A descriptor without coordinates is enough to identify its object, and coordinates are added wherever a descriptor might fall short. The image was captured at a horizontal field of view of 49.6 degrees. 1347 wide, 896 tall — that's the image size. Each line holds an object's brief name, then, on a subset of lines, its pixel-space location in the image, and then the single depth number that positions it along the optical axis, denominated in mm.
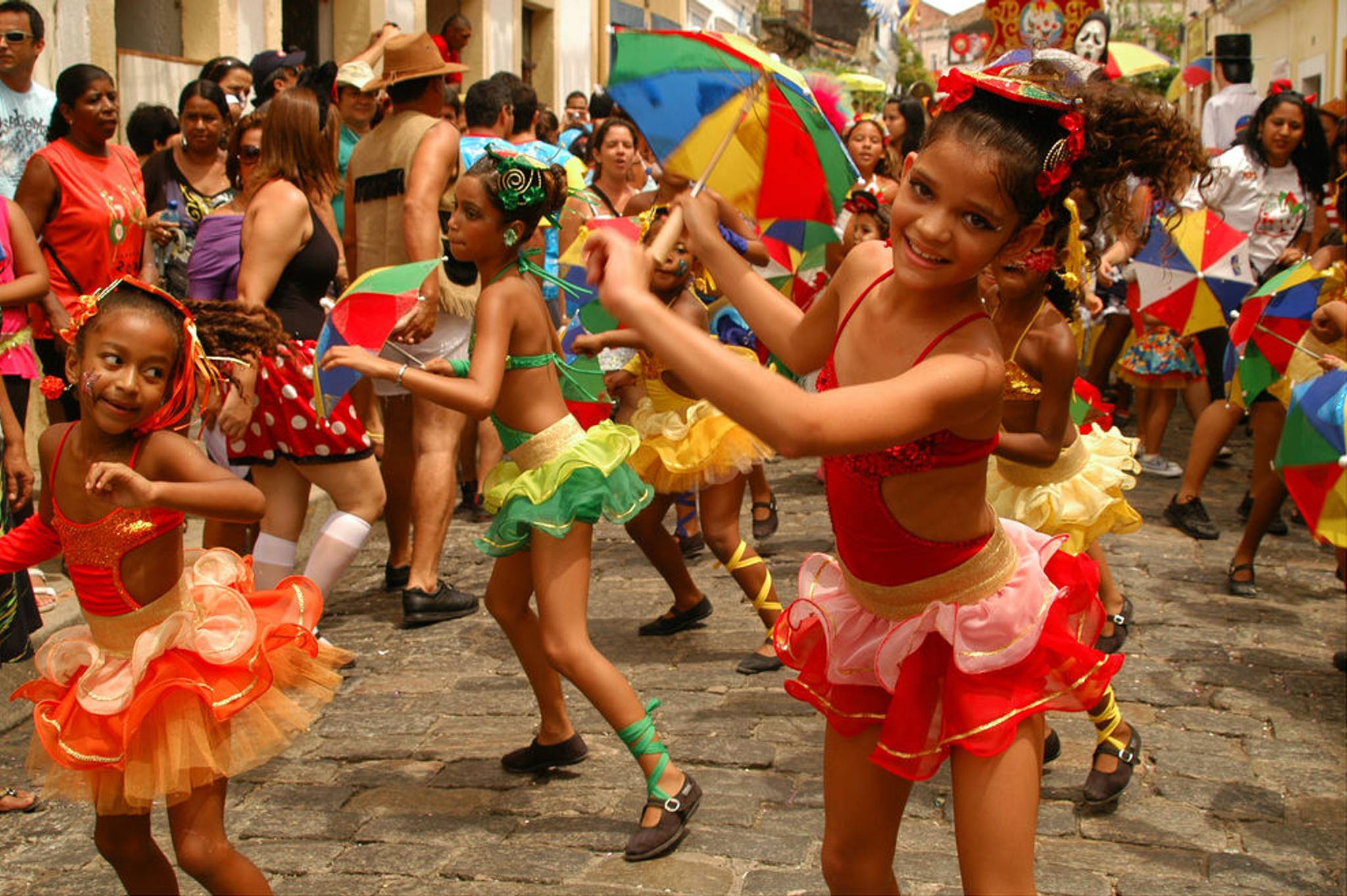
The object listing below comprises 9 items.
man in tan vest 6562
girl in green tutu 4395
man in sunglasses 6598
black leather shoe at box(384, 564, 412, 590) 7125
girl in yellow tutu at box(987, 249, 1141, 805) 4488
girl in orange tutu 3330
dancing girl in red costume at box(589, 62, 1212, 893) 2670
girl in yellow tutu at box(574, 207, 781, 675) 5867
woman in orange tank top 6266
